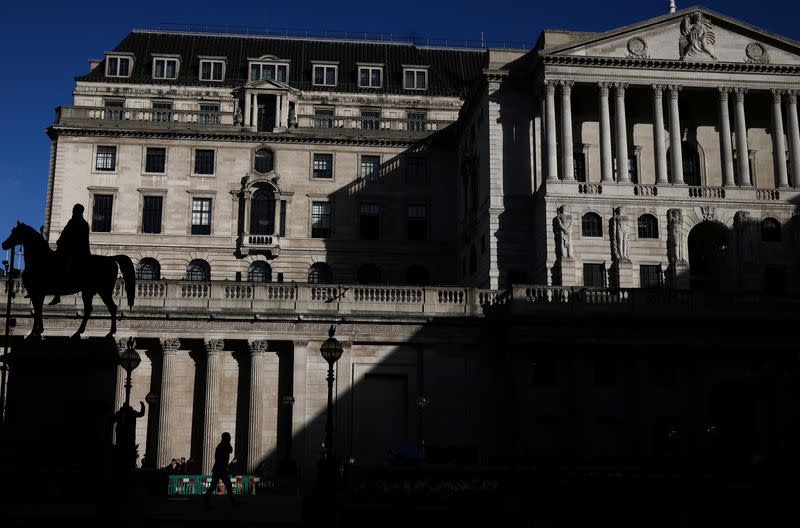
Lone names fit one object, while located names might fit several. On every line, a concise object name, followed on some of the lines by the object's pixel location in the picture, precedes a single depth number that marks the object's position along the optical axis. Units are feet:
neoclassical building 161.79
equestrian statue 83.30
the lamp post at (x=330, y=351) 100.07
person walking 94.79
